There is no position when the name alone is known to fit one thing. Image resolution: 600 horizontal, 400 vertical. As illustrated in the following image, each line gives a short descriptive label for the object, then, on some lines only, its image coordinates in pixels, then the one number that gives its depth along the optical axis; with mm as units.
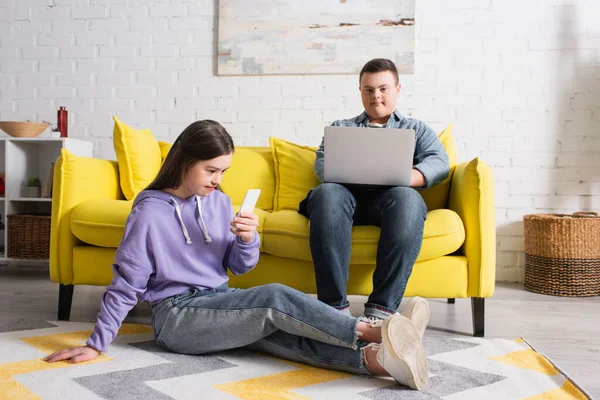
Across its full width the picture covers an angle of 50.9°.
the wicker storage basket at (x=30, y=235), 3438
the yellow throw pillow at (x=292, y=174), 2824
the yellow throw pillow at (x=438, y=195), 2547
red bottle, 3602
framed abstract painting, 3549
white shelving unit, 3506
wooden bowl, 3482
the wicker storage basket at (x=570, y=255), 3119
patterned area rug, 1462
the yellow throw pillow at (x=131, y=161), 2738
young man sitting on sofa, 2004
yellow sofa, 2193
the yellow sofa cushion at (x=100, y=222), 2289
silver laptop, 2082
